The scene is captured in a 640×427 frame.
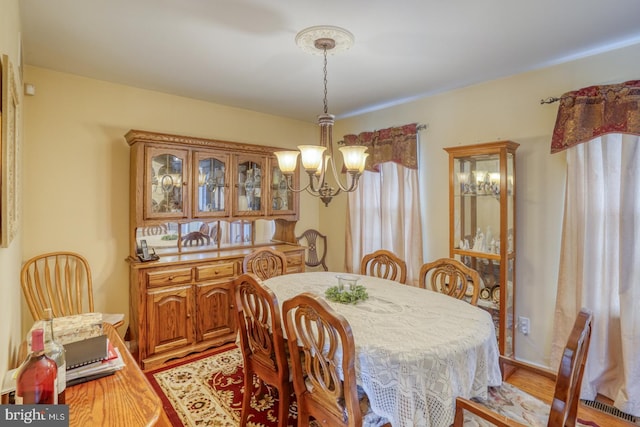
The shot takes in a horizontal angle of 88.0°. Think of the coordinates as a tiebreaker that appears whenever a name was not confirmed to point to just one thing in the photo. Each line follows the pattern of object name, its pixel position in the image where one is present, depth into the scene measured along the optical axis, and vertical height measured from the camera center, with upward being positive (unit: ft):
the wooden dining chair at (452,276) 7.21 -1.54
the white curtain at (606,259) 7.30 -1.15
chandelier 6.63 +1.23
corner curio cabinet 8.85 -0.31
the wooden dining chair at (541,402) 3.81 -2.56
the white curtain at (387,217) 11.35 -0.25
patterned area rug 7.10 -4.42
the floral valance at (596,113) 7.15 +2.20
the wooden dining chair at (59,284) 8.04 -1.89
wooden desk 3.58 -2.22
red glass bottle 3.05 -1.54
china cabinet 9.46 -0.73
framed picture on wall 3.35 +0.71
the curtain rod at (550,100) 8.41 +2.83
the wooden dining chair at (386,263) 8.99 -1.50
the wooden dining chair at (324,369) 4.44 -2.33
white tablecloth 4.54 -2.12
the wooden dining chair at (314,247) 14.67 -1.61
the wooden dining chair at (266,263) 9.47 -1.54
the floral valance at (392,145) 11.28 +2.33
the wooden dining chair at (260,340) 5.63 -2.40
